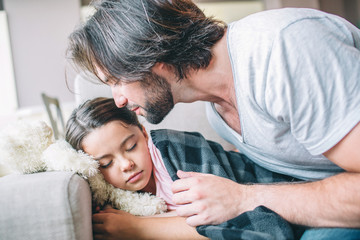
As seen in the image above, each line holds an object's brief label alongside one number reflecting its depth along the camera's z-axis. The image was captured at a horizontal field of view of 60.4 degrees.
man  0.67
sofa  0.69
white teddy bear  0.84
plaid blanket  0.76
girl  0.98
